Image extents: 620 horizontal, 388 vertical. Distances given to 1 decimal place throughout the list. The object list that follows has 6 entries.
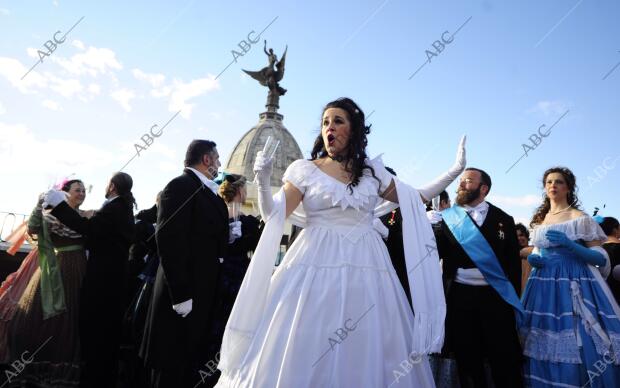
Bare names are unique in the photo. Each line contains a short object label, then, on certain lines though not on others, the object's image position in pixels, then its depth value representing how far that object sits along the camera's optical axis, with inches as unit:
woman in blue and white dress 145.7
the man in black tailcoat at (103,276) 157.4
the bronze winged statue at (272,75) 979.3
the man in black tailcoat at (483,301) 149.9
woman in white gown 97.2
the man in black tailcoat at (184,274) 124.3
